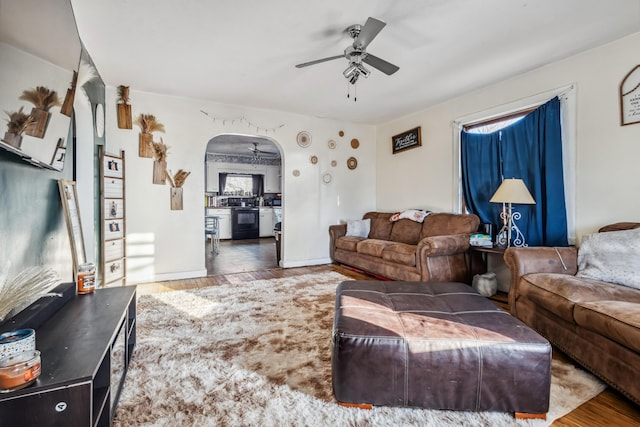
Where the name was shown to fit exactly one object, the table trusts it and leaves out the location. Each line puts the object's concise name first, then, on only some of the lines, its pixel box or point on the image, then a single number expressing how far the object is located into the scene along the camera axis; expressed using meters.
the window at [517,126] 2.86
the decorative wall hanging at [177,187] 4.02
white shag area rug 1.39
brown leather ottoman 1.35
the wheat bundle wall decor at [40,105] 1.29
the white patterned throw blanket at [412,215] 4.20
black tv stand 0.90
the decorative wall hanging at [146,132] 3.78
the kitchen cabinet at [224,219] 8.19
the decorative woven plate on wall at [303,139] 4.83
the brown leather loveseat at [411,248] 3.30
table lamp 2.91
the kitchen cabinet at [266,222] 8.82
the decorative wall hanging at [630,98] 2.44
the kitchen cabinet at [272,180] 9.39
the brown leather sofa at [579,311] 1.46
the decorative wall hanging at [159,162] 3.88
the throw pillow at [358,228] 4.78
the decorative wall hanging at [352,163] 5.30
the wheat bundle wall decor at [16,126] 1.14
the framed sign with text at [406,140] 4.61
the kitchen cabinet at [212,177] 8.53
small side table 3.03
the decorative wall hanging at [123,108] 3.61
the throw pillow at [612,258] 1.96
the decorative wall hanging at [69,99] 1.74
